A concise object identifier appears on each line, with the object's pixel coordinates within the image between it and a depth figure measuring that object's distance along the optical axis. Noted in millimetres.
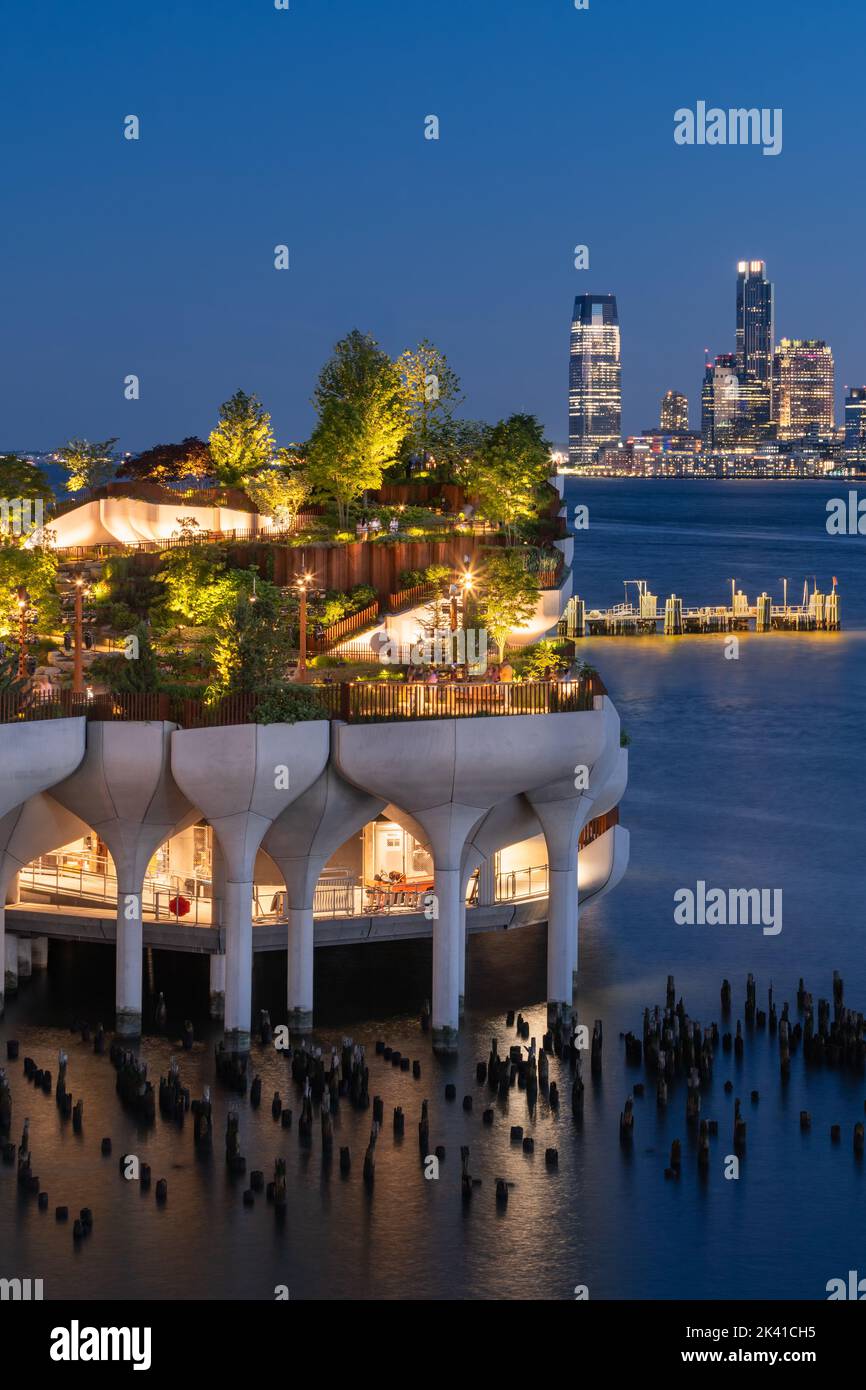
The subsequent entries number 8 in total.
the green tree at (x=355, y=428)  89875
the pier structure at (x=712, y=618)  180875
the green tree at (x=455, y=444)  96938
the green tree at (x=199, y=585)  71875
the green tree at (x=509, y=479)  86125
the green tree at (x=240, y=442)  101062
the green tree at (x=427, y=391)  105500
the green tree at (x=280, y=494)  91562
